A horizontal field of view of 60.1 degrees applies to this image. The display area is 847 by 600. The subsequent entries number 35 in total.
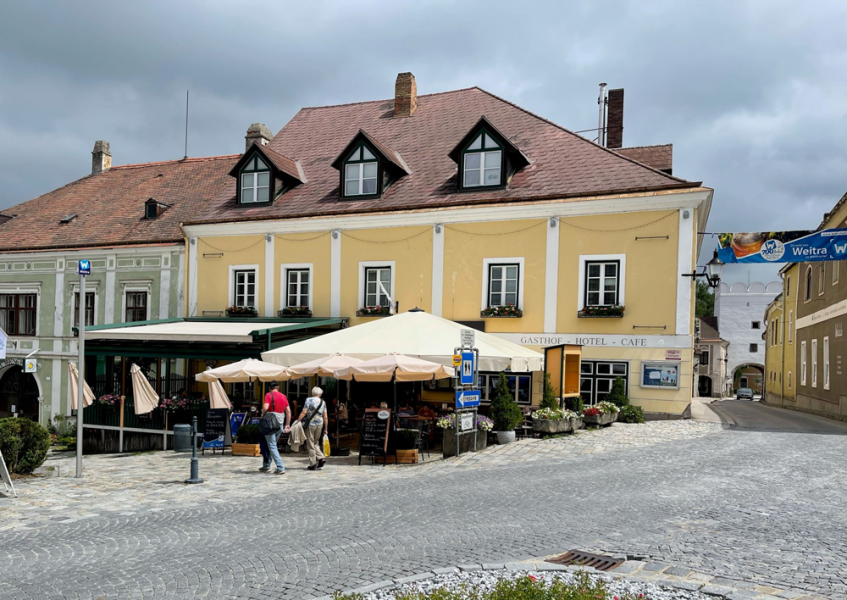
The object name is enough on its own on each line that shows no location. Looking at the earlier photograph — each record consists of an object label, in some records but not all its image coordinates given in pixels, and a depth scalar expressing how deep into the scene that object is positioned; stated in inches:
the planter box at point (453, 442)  592.4
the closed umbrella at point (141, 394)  724.7
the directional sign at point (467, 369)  580.3
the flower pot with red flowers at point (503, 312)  859.7
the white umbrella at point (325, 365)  613.0
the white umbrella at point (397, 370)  588.7
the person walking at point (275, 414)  537.3
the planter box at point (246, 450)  649.2
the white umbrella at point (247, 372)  641.0
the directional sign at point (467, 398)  583.5
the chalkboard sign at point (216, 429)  674.2
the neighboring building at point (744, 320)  2785.4
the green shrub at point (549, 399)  694.5
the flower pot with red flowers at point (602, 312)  806.5
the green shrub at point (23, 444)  511.1
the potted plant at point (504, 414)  642.2
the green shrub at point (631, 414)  778.8
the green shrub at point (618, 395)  786.2
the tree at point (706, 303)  3767.2
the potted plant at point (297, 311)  967.6
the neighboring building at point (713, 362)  2856.8
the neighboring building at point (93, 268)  1083.3
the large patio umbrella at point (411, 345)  628.4
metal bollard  498.1
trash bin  713.6
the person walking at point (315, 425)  562.3
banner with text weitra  839.7
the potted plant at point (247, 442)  649.6
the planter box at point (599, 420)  733.9
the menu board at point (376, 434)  585.3
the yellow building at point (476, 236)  799.1
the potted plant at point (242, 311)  1003.3
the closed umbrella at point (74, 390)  722.2
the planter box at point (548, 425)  674.2
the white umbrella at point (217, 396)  683.4
